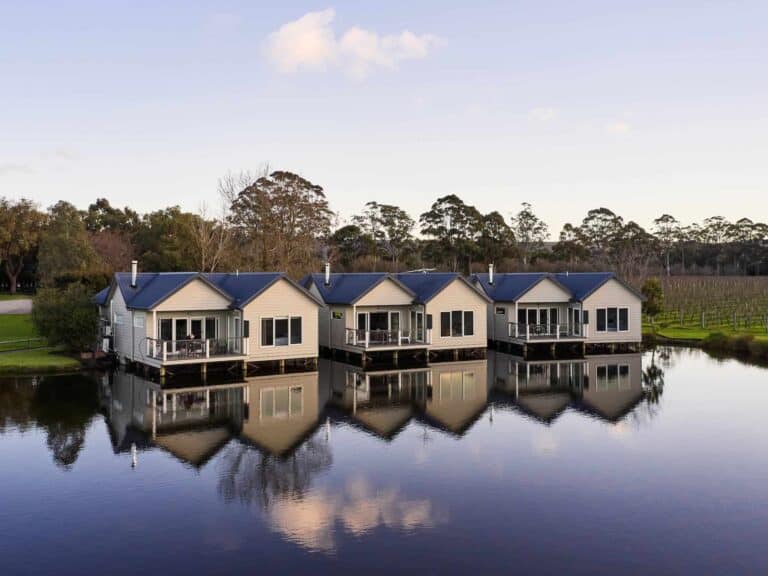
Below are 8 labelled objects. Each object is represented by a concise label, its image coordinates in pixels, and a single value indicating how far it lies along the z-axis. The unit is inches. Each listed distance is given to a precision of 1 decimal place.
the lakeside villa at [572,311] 1358.3
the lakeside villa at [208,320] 1033.5
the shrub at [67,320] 1147.9
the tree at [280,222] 2237.9
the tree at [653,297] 1637.6
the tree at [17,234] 2598.4
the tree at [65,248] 2240.4
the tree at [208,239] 2007.9
